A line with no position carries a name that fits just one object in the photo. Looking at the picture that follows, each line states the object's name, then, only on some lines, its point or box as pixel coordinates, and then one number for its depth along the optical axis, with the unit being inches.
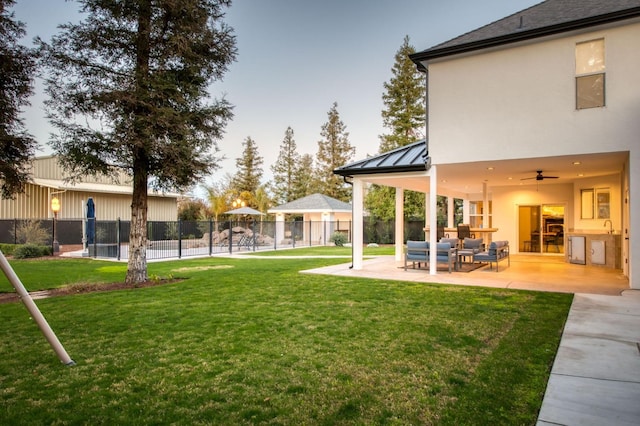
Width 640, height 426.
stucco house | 365.4
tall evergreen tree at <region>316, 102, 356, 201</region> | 1912.8
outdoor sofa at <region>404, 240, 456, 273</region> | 472.4
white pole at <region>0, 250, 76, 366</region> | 156.6
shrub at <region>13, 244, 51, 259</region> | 738.8
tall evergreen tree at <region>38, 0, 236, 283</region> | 378.0
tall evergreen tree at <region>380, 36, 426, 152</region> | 1274.6
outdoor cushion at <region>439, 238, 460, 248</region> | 517.7
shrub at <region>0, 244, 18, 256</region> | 788.6
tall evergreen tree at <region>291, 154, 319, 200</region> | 1942.7
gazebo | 1161.6
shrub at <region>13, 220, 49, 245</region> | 829.2
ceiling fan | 532.4
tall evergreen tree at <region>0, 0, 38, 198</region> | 378.6
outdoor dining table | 578.2
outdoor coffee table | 494.9
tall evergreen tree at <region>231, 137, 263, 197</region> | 1980.8
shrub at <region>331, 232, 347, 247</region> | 1063.6
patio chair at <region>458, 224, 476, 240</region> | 579.2
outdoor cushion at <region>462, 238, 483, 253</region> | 510.9
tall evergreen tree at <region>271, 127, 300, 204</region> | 1989.4
